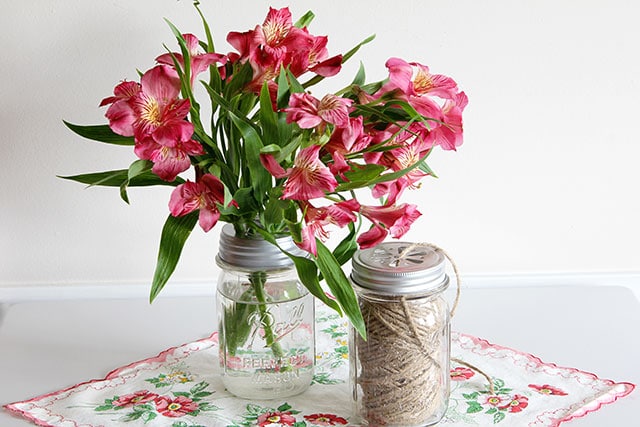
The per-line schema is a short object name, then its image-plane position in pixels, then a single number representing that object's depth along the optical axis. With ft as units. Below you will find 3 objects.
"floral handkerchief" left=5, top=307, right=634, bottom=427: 3.92
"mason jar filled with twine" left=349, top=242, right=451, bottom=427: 3.69
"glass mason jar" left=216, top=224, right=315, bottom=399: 3.97
